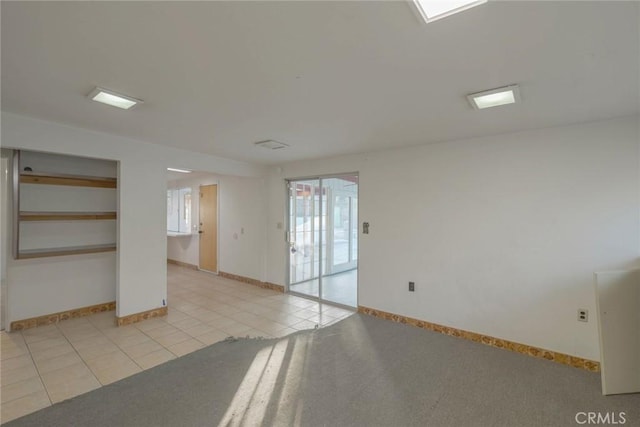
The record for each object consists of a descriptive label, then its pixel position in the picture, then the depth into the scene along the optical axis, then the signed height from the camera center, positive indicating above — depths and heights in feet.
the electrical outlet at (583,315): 9.11 -3.03
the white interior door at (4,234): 11.22 -0.61
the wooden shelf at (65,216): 11.61 +0.13
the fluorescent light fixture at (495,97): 6.91 +3.01
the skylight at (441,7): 4.19 +3.07
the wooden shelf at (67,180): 11.58 +1.68
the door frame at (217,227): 21.40 -0.62
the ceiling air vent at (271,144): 11.94 +3.10
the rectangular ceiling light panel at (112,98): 7.14 +3.10
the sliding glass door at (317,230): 16.55 -0.73
